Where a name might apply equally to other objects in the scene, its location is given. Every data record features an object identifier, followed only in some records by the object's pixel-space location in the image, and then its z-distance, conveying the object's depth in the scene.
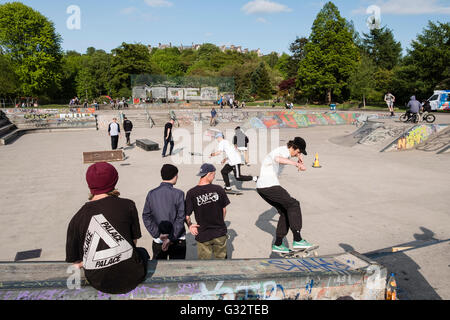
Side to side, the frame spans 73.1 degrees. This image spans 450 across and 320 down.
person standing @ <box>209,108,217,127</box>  31.12
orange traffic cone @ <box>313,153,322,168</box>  12.53
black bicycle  19.22
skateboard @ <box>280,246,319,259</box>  4.72
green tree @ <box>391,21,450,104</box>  37.75
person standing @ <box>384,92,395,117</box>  26.10
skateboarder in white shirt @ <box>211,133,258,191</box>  8.75
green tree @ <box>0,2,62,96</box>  46.12
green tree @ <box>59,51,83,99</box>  73.69
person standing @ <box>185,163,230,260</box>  3.93
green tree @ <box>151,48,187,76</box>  120.55
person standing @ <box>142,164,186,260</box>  3.83
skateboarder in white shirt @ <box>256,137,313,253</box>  4.73
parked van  31.05
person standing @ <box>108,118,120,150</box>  15.24
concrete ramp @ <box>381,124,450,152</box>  15.50
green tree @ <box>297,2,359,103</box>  54.88
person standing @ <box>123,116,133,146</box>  17.22
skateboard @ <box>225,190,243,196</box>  8.91
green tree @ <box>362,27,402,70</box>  67.12
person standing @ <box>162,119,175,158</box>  13.83
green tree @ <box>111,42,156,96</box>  68.94
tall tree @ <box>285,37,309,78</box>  80.50
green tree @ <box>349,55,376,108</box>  44.56
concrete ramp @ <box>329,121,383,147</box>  17.80
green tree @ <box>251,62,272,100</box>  73.22
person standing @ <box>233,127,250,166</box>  10.91
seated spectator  2.43
